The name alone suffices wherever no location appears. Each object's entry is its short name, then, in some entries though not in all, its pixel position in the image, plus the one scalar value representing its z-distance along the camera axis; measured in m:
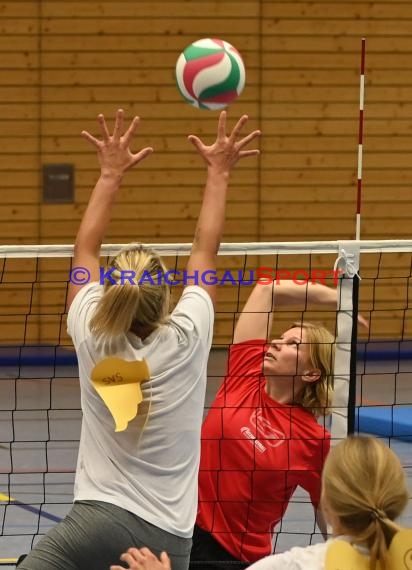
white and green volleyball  8.58
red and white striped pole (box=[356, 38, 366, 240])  9.04
